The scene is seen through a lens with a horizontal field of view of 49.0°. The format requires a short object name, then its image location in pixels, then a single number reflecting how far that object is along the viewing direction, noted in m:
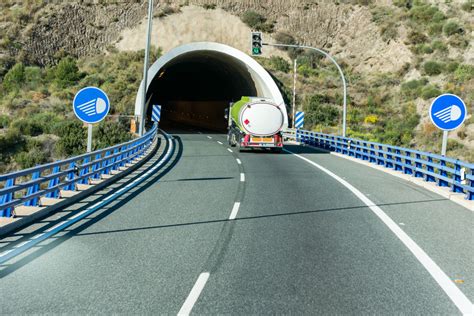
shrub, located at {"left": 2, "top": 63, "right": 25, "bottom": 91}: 61.97
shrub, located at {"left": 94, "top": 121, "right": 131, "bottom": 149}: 40.21
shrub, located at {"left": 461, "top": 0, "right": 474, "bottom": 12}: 75.04
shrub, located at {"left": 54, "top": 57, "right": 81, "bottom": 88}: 62.75
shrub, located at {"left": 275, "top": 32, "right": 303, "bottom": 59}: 76.77
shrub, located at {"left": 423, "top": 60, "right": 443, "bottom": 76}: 61.16
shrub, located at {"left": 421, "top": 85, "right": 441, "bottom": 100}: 53.06
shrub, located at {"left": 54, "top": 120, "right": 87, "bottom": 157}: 38.53
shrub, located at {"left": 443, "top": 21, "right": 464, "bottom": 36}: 69.19
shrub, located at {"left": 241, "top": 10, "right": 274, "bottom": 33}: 77.19
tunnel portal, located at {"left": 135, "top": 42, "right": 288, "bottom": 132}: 45.81
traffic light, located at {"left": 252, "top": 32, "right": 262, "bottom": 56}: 27.83
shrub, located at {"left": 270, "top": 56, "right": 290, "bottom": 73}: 65.01
